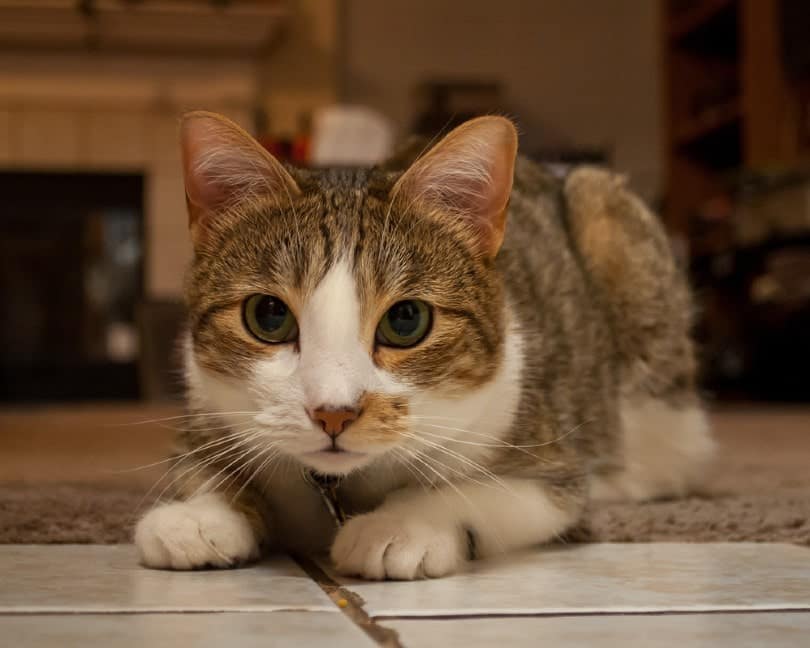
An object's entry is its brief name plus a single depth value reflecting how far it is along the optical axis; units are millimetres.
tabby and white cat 1039
